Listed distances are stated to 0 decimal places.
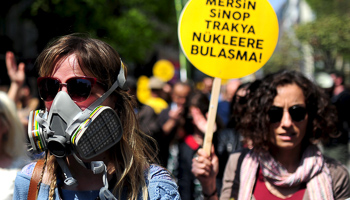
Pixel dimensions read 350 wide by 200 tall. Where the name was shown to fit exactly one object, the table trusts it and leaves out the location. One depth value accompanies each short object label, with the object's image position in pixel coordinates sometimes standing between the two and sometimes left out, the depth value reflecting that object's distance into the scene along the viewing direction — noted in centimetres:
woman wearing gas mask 203
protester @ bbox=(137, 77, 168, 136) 648
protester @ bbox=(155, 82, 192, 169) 579
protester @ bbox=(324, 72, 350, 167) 782
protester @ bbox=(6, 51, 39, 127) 429
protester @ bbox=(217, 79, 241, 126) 721
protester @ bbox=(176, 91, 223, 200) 517
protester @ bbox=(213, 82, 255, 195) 357
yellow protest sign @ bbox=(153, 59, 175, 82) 1431
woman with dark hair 301
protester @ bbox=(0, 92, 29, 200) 337
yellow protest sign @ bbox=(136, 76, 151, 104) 1228
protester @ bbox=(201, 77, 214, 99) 939
